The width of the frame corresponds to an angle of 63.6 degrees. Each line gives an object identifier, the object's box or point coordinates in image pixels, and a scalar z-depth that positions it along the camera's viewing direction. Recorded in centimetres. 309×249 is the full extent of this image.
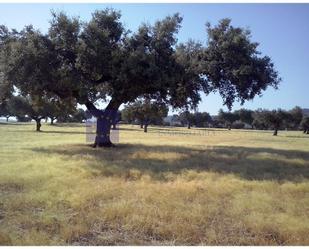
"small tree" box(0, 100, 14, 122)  7090
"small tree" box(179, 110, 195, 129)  9376
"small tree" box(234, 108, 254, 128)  9836
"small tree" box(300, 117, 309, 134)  6800
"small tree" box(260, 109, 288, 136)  5416
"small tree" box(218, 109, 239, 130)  9889
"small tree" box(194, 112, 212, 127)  9874
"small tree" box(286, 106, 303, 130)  6370
